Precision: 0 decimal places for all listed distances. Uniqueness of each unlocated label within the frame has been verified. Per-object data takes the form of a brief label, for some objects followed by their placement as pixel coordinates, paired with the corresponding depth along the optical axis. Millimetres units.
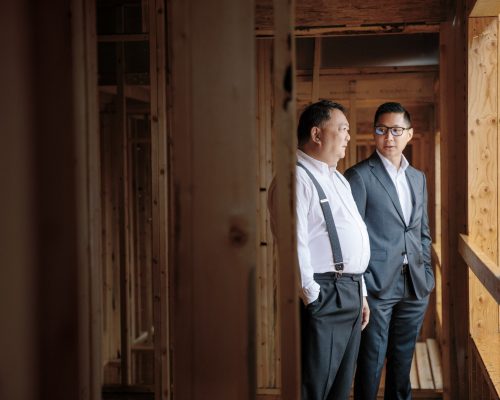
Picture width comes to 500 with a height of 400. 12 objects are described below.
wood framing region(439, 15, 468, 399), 3346
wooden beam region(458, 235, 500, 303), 2159
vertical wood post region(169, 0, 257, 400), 1066
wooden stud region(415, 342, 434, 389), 4324
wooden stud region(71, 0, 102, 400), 1115
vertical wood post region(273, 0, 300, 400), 1092
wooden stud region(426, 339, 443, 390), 4333
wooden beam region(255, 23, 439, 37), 3473
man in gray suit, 2941
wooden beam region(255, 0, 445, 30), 3422
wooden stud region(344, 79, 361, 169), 4676
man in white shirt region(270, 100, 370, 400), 2436
